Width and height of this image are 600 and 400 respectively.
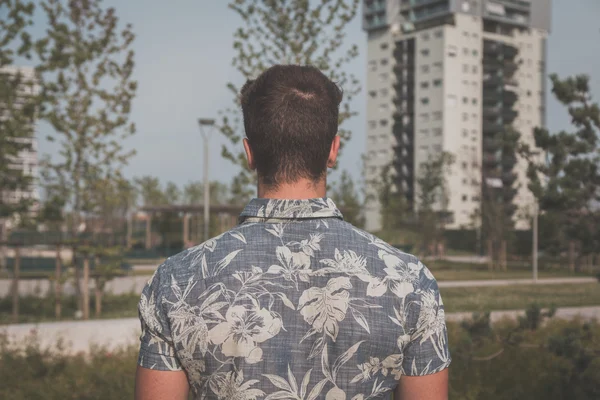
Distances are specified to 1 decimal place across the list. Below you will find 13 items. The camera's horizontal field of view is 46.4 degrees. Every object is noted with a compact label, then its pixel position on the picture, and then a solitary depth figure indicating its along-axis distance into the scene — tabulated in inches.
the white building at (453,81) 3521.2
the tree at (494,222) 1418.6
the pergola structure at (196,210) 1359.5
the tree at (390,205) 1593.3
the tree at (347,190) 1324.2
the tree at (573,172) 239.8
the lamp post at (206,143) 949.2
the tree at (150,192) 2349.9
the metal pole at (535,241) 1029.2
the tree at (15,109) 458.0
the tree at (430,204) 1568.7
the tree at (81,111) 527.8
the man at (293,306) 66.3
